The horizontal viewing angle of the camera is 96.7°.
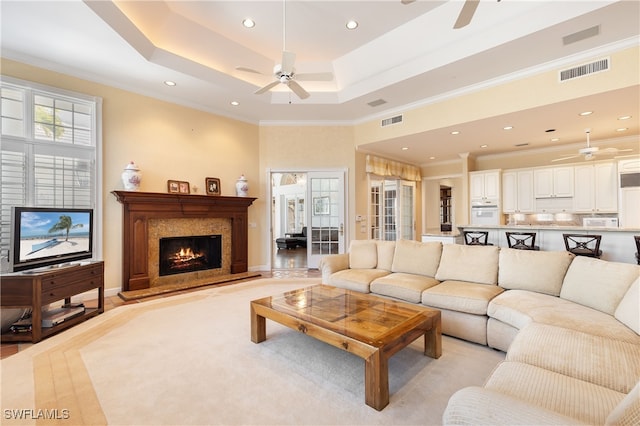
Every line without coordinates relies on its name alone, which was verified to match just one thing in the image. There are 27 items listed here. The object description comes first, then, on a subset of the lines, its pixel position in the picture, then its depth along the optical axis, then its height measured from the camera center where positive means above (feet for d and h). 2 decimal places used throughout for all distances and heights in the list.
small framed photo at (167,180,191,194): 16.75 +1.74
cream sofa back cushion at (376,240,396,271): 13.61 -1.91
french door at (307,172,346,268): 21.49 +0.00
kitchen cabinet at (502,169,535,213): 23.12 +1.87
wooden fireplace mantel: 14.98 +0.11
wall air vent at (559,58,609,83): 11.87 +6.22
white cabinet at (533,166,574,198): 21.54 +2.49
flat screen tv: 9.72 -0.75
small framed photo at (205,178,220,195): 18.47 +1.98
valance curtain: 22.72 +4.09
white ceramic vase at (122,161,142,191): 14.76 +2.03
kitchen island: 14.01 -1.30
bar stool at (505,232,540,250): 16.65 -1.56
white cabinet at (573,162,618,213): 19.80 +1.84
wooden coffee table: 6.17 -2.85
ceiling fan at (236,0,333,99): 10.52 +5.60
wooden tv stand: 9.25 -2.57
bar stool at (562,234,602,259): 14.17 -1.58
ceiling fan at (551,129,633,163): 16.63 +3.72
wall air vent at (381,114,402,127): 18.81 +6.37
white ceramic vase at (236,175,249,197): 19.53 +1.96
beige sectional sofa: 4.03 -2.64
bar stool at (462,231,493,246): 18.40 -1.51
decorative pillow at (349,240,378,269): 13.99 -2.00
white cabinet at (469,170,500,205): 24.14 +2.41
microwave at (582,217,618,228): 19.85 -0.53
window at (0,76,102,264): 11.98 +3.07
